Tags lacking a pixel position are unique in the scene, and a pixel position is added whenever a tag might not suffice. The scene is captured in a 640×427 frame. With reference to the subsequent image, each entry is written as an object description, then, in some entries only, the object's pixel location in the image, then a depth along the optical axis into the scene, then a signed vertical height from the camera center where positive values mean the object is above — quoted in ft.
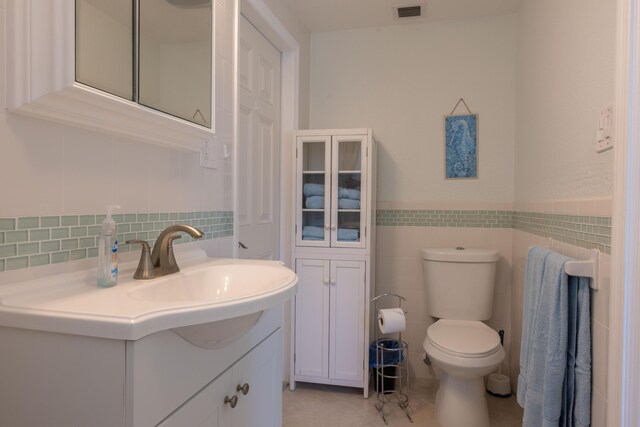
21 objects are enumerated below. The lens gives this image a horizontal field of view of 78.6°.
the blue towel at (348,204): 7.71 +0.08
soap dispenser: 3.12 -0.40
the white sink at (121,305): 2.30 -0.66
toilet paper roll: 7.14 -2.08
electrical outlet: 4.85 +0.65
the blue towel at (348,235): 7.72 -0.54
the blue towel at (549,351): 4.45 -1.66
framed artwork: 8.40 +1.36
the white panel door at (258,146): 6.56 +1.13
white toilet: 6.28 -2.20
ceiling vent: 7.92 +4.09
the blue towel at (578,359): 4.23 -1.66
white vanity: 2.29 -0.94
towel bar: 4.17 -0.63
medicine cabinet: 2.64 +1.16
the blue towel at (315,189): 7.86 +0.37
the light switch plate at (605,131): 3.97 +0.84
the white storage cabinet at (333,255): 7.63 -0.94
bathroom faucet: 3.50 -0.47
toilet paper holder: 7.55 -3.30
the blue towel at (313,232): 7.85 -0.49
